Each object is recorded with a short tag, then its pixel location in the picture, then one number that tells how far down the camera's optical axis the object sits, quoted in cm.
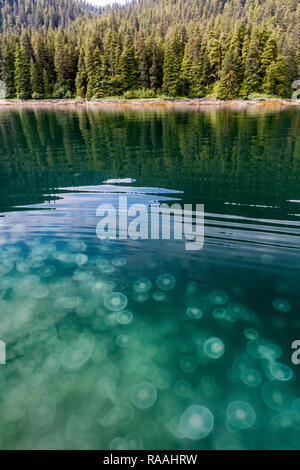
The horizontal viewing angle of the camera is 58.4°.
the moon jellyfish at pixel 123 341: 394
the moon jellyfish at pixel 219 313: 440
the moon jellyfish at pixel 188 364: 354
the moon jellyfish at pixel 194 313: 445
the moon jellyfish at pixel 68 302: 474
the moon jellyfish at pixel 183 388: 324
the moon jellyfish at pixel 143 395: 314
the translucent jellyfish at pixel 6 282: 525
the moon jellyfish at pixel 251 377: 337
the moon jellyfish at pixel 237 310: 441
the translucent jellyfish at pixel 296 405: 308
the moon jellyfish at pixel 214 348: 374
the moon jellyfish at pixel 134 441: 277
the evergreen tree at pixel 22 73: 9006
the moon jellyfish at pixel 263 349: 371
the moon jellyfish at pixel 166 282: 521
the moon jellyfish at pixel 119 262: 594
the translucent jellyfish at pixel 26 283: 518
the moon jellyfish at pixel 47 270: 569
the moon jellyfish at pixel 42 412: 299
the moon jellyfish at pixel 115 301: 471
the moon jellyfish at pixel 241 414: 295
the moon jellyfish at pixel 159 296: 489
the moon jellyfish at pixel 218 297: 476
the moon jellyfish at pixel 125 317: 438
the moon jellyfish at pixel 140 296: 487
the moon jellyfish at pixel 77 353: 365
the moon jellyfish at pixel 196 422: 286
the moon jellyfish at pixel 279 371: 343
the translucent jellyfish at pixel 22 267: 582
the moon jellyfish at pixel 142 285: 515
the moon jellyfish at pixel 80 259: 609
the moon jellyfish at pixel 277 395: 312
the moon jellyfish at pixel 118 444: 277
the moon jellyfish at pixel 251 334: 400
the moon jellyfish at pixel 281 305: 451
